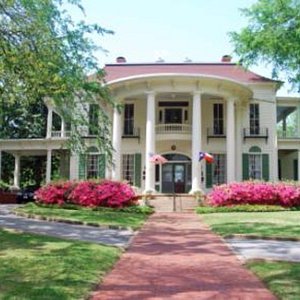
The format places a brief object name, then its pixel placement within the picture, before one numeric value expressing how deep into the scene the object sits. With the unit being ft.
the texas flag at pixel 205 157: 86.97
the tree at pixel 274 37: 72.13
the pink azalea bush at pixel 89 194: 77.92
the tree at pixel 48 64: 38.86
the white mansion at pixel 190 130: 91.61
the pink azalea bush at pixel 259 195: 79.36
